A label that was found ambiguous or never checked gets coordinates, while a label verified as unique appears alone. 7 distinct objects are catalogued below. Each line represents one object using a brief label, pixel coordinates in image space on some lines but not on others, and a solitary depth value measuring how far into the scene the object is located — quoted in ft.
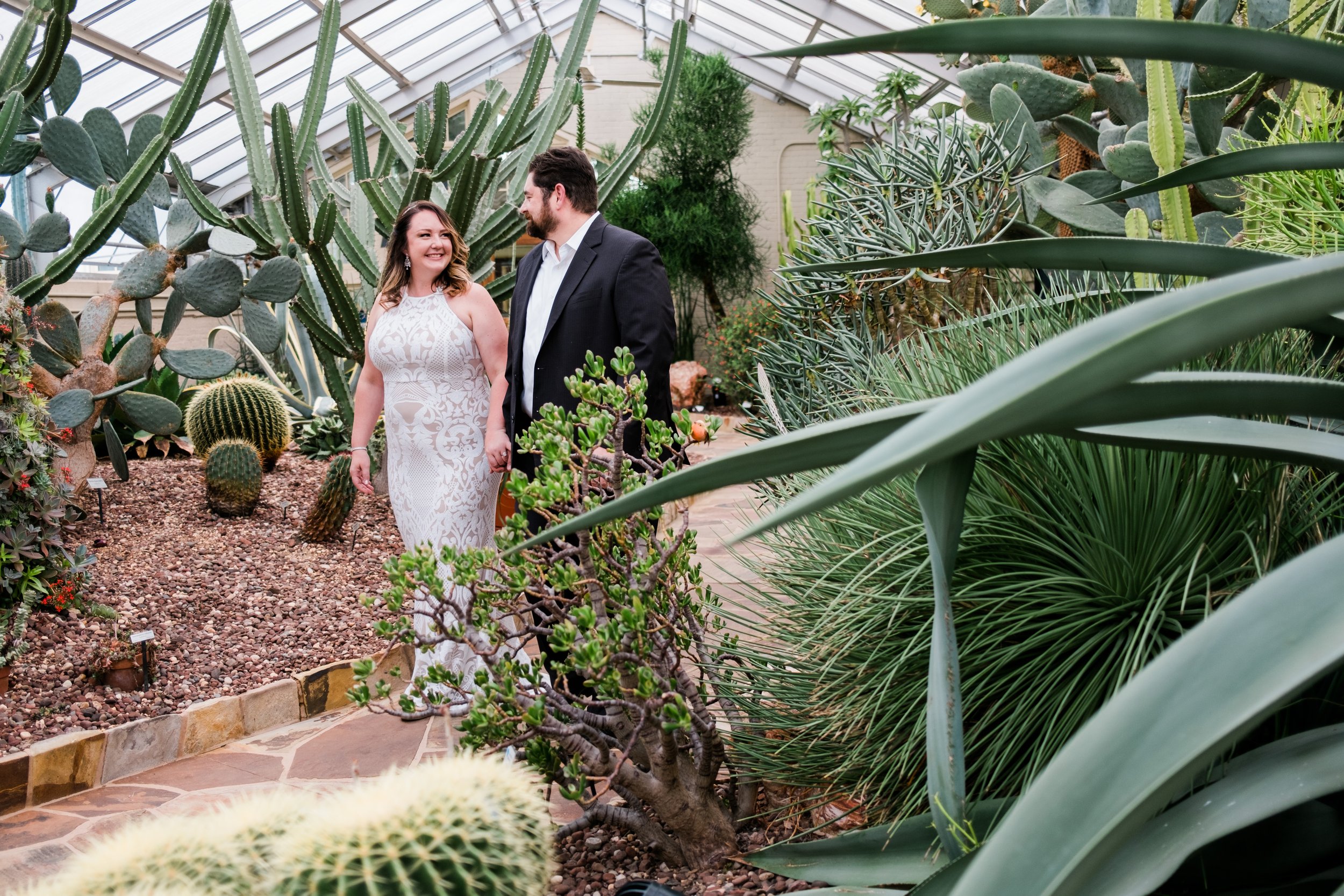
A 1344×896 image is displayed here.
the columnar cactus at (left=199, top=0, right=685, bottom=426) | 16.02
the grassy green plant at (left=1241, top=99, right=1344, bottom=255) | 5.94
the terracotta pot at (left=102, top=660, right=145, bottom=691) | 10.58
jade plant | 5.34
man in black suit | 9.04
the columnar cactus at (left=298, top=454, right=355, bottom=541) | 15.60
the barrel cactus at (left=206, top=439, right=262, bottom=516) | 16.70
